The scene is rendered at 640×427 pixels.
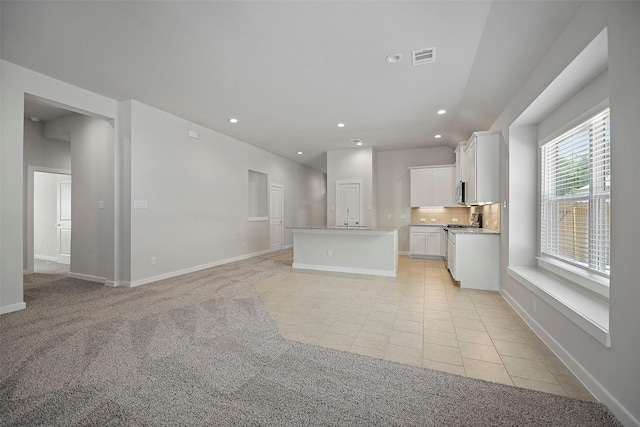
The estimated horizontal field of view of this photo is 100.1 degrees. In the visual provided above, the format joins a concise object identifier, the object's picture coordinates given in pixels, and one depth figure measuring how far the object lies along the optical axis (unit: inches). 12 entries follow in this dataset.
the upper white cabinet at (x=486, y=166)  161.9
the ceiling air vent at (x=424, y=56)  114.8
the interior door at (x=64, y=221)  255.4
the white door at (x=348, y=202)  295.9
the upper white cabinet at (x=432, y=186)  276.2
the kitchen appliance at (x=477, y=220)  230.7
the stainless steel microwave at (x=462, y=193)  207.8
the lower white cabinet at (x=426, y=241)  272.4
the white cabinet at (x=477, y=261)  165.5
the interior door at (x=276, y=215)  325.1
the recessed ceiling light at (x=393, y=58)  118.0
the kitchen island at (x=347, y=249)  203.2
